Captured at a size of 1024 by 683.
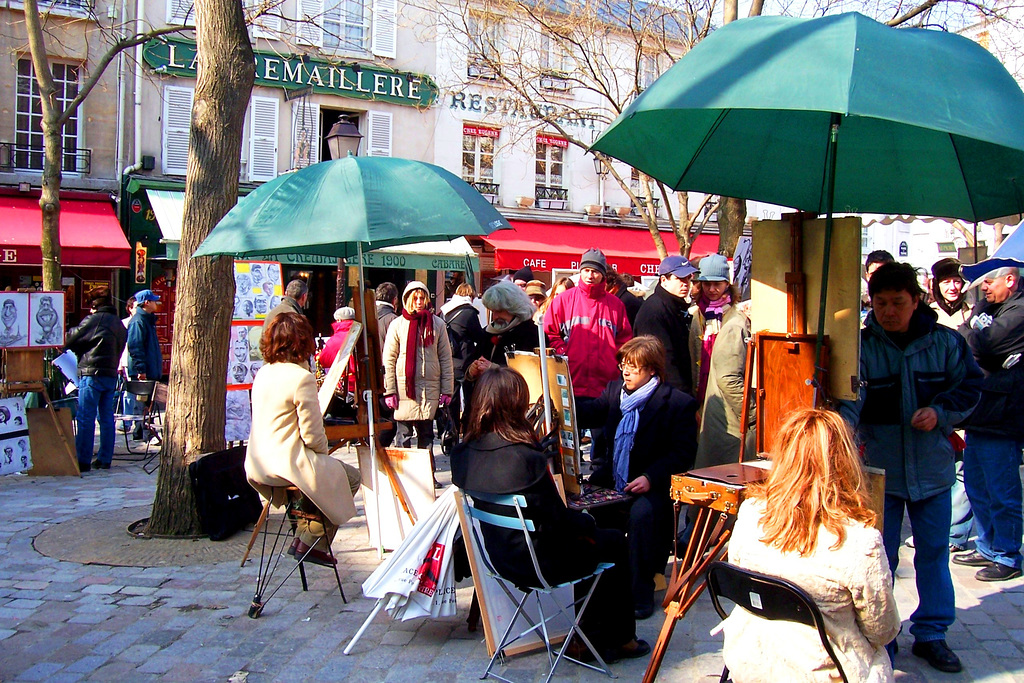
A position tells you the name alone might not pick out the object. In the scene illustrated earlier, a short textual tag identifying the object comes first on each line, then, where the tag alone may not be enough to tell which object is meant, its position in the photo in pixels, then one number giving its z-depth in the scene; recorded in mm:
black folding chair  2600
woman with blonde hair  2672
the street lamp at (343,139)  8883
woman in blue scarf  4586
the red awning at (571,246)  19312
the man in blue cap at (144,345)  10000
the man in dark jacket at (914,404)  3885
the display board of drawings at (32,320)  8094
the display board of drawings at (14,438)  7910
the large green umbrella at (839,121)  2746
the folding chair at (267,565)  4629
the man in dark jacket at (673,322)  5926
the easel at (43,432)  8250
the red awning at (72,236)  15195
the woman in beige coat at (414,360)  7359
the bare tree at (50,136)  10453
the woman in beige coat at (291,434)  4516
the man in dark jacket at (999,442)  5094
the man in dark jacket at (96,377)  8867
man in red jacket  6480
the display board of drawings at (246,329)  8477
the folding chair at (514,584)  3691
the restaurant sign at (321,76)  17203
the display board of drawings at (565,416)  4402
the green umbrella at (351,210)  4422
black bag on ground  5871
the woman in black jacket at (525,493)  3729
